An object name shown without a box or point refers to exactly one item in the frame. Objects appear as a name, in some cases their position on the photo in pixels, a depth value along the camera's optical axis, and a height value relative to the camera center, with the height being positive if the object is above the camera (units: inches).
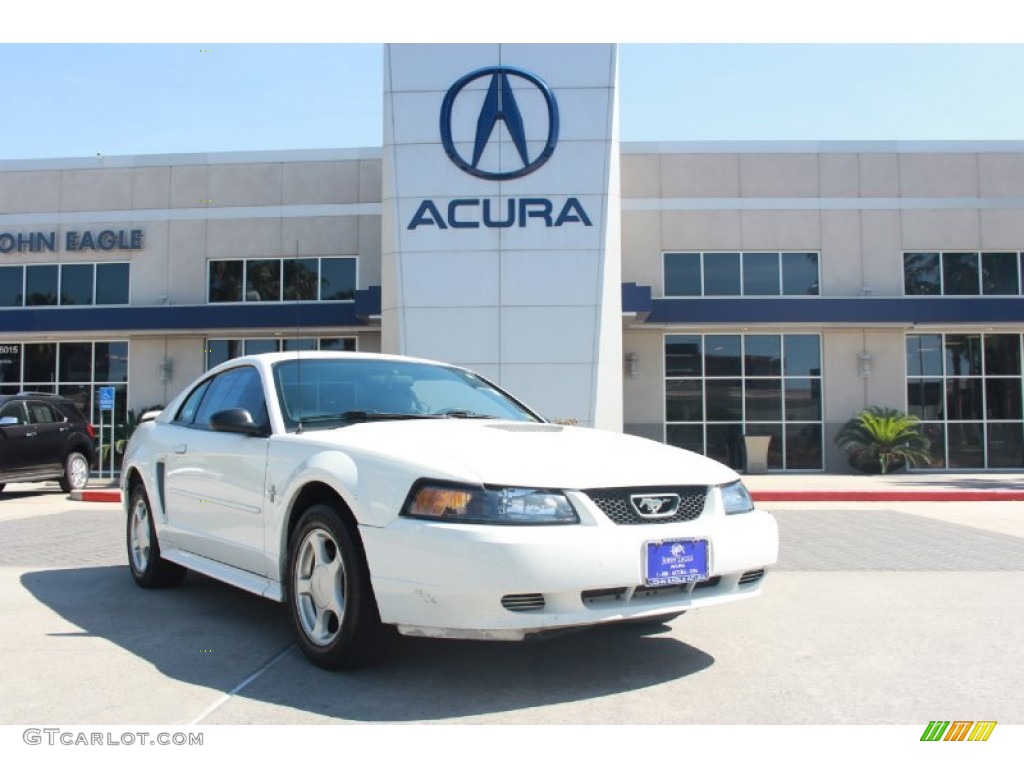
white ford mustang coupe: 148.0 -17.9
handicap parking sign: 724.0 +15.2
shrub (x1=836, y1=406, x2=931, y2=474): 812.6 -22.9
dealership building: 860.6 +134.3
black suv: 567.2 -15.7
